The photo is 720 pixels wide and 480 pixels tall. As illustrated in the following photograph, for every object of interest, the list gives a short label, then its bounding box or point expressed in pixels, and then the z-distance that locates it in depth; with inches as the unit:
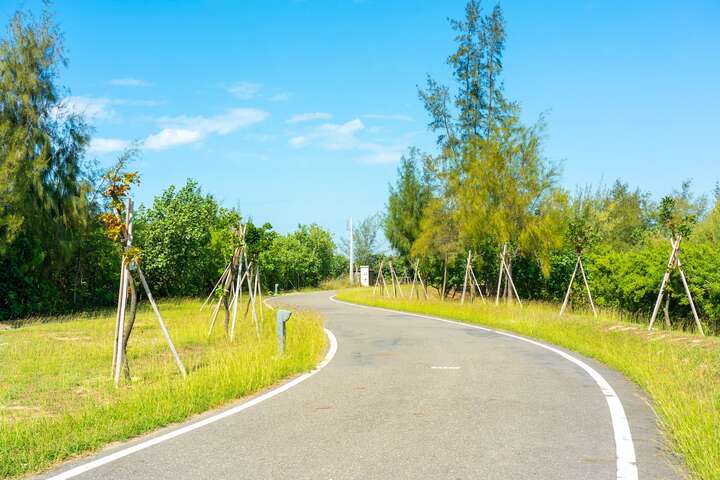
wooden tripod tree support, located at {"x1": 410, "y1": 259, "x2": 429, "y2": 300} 1320.1
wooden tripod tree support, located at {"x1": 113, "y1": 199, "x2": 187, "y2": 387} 377.4
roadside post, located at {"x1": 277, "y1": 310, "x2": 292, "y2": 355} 450.7
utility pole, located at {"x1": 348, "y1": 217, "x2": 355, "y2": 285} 2718.5
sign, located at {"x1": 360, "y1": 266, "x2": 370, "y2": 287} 2974.9
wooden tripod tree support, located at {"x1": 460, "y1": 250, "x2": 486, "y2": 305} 1087.8
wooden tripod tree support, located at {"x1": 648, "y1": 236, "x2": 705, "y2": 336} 602.2
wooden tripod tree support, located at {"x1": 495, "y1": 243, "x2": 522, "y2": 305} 974.5
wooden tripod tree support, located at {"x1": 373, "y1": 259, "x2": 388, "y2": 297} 1539.1
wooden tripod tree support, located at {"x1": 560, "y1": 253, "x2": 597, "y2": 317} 816.6
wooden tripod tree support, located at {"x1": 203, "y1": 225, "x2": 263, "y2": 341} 643.5
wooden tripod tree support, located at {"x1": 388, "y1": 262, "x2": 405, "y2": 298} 1460.4
